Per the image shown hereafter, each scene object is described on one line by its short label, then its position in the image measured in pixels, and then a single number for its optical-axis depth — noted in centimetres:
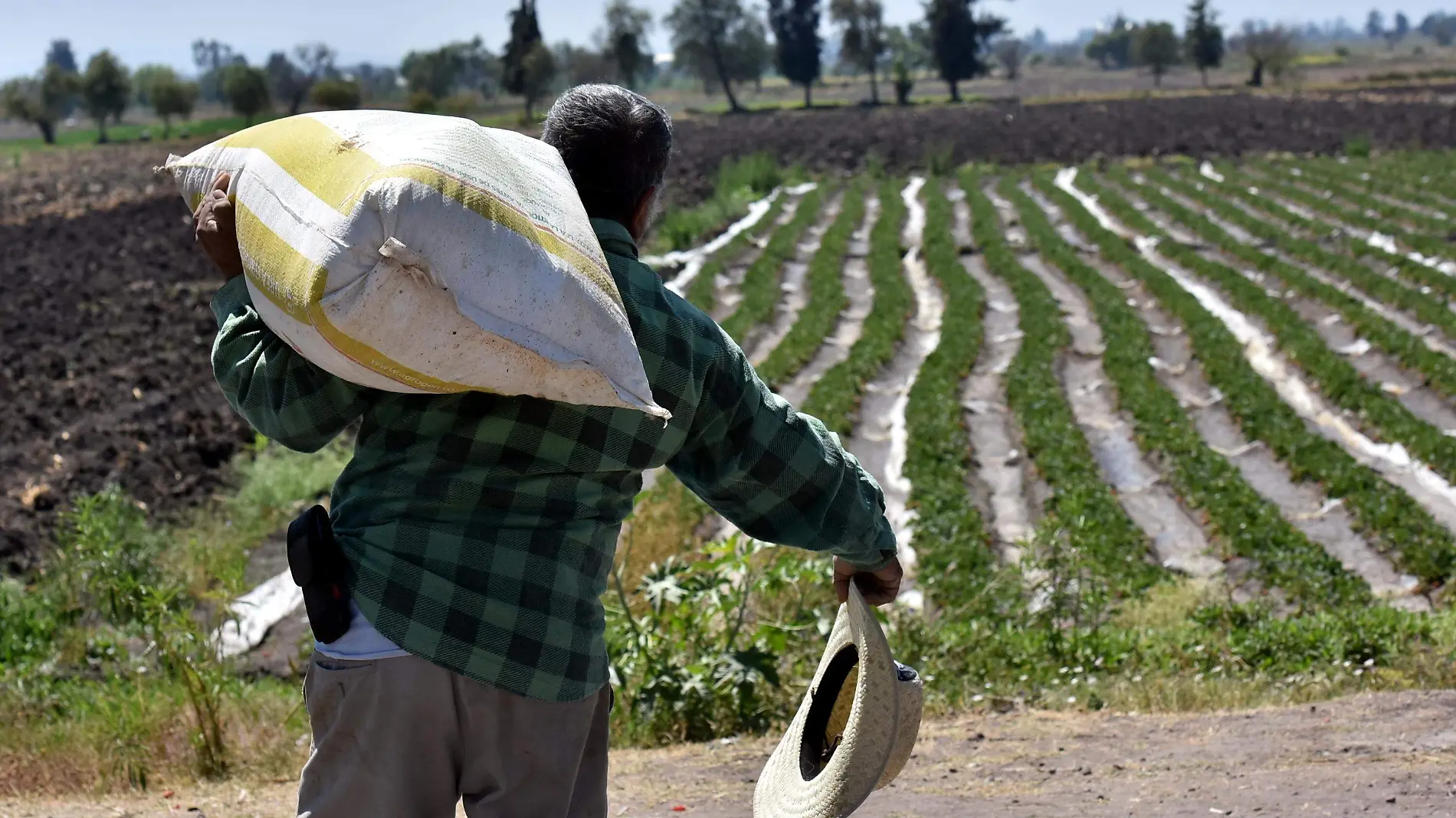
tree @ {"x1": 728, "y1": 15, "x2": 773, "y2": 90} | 8450
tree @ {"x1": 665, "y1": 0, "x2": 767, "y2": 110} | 8319
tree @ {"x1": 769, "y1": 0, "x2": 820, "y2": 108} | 7981
